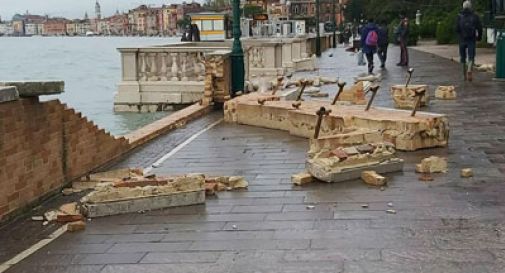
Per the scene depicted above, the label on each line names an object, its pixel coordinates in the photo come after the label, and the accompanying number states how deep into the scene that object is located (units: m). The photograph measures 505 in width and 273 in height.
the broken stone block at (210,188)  8.42
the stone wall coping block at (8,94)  7.61
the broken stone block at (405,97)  15.48
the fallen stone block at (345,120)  10.67
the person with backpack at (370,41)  28.02
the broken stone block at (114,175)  9.19
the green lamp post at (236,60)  18.31
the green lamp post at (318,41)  48.03
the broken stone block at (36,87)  8.15
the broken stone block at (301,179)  8.73
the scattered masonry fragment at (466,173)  8.80
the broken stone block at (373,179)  8.52
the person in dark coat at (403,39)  31.25
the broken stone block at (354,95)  15.23
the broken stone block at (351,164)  8.73
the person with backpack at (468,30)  21.17
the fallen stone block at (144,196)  7.66
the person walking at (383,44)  30.42
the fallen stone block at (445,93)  17.46
